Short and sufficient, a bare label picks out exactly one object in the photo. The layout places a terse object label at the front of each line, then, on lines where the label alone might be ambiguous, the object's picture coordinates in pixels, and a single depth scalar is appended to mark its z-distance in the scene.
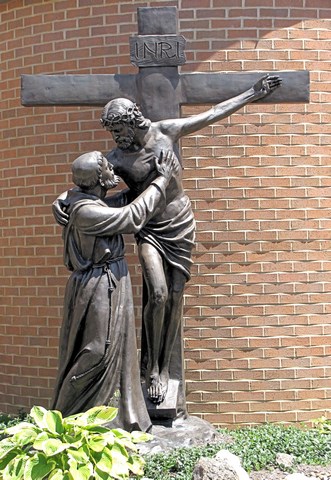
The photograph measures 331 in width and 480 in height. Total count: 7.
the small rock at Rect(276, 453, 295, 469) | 5.18
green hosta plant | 4.02
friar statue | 4.93
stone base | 5.22
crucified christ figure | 5.43
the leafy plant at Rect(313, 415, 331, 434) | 6.22
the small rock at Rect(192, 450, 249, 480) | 4.48
